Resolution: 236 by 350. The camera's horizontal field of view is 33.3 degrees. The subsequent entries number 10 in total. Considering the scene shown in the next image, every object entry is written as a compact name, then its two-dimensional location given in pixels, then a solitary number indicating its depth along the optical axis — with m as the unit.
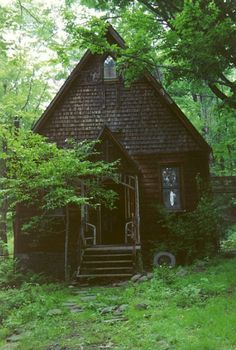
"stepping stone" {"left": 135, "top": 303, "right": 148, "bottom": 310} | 7.59
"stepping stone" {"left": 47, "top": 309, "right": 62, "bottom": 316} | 7.76
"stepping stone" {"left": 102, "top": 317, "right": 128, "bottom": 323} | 7.08
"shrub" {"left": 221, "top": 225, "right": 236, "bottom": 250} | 17.98
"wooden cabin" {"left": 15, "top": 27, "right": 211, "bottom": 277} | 14.65
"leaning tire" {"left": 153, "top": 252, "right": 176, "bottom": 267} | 13.45
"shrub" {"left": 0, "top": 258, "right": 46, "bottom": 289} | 12.21
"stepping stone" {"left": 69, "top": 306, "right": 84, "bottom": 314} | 8.02
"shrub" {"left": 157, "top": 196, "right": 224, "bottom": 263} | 13.31
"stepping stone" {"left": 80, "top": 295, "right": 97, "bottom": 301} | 9.06
